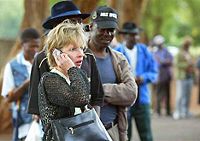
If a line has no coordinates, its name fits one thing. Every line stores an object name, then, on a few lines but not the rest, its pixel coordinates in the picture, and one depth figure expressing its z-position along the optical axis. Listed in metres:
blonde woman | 7.31
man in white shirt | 11.42
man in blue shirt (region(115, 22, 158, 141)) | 13.41
